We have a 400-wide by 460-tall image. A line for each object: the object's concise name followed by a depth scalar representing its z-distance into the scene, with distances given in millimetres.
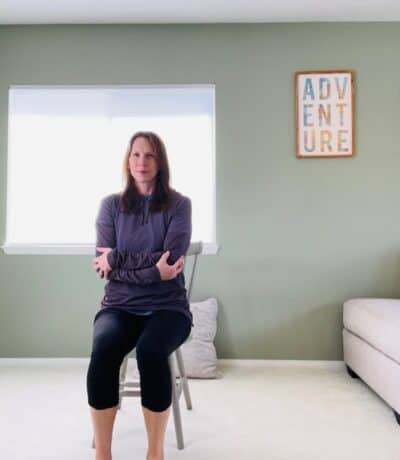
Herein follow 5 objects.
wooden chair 1646
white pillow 2477
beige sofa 1938
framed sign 2756
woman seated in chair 1459
